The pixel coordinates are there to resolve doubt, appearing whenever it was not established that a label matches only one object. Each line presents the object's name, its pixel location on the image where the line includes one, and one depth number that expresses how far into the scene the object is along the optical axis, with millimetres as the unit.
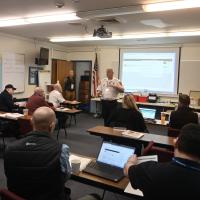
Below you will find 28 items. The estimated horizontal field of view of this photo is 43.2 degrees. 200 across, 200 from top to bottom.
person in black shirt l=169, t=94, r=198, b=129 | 3854
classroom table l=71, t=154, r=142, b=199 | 1807
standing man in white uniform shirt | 5914
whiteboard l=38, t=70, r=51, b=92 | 8953
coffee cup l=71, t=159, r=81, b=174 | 2047
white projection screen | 8586
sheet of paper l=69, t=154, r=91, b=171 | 2156
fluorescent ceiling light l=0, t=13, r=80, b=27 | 5074
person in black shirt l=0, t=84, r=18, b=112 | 5832
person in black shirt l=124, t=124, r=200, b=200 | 1254
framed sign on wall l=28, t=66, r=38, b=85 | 8742
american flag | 9836
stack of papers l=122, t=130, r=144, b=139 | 3318
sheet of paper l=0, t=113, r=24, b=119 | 4599
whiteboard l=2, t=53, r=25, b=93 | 7675
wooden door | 9727
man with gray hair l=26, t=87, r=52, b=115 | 5316
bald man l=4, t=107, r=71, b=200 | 1709
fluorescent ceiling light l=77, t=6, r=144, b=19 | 4345
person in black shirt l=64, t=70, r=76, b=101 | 9781
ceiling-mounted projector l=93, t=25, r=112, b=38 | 5590
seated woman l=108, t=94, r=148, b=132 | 3791
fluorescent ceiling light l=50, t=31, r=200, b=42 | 6645
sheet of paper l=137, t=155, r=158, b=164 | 2048
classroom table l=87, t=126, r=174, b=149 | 3225
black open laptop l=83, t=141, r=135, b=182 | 2021
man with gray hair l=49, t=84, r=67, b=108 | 6824
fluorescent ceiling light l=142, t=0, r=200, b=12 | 3895
